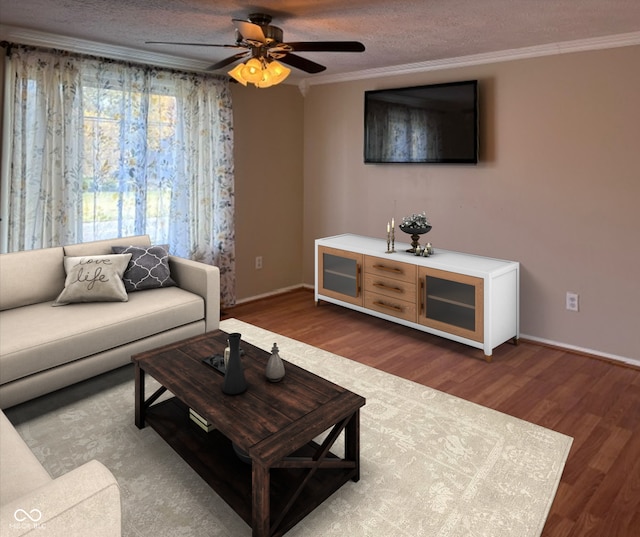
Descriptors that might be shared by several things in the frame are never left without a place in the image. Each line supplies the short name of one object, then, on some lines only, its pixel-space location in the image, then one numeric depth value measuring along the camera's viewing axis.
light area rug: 1.94
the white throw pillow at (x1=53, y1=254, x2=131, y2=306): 3.27
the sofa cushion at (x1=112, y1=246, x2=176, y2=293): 3.59
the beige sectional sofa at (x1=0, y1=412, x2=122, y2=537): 1.07
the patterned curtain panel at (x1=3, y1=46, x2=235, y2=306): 3.57
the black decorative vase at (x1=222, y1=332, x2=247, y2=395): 2.18
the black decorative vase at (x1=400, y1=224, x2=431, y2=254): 4.19
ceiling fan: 2.54
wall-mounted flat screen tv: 4.08
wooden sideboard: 3.62
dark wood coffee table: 1.84
